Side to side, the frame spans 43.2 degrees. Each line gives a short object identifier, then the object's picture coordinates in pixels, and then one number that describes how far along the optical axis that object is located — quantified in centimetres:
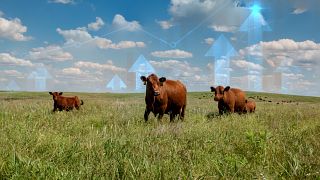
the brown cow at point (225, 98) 1934
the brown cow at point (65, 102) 2117
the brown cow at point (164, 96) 1452
